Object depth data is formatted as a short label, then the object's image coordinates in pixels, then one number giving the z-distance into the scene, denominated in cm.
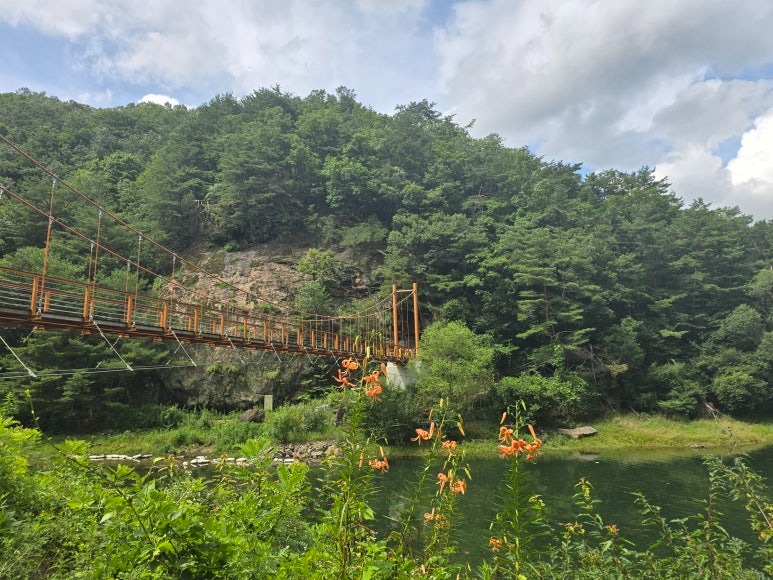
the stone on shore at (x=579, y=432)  1862
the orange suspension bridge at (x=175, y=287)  1948
